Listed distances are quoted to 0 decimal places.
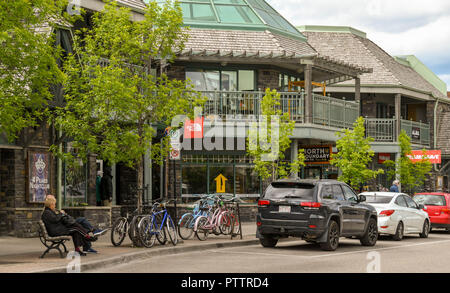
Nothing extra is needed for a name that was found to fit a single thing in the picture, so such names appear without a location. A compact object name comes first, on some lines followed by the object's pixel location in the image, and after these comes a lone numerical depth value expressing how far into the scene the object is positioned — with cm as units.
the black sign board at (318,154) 2828
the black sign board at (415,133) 3684
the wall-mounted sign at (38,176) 2042
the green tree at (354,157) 2639
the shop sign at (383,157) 3634
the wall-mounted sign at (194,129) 2622
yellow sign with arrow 2780
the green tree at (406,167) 3344
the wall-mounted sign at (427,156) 3441
